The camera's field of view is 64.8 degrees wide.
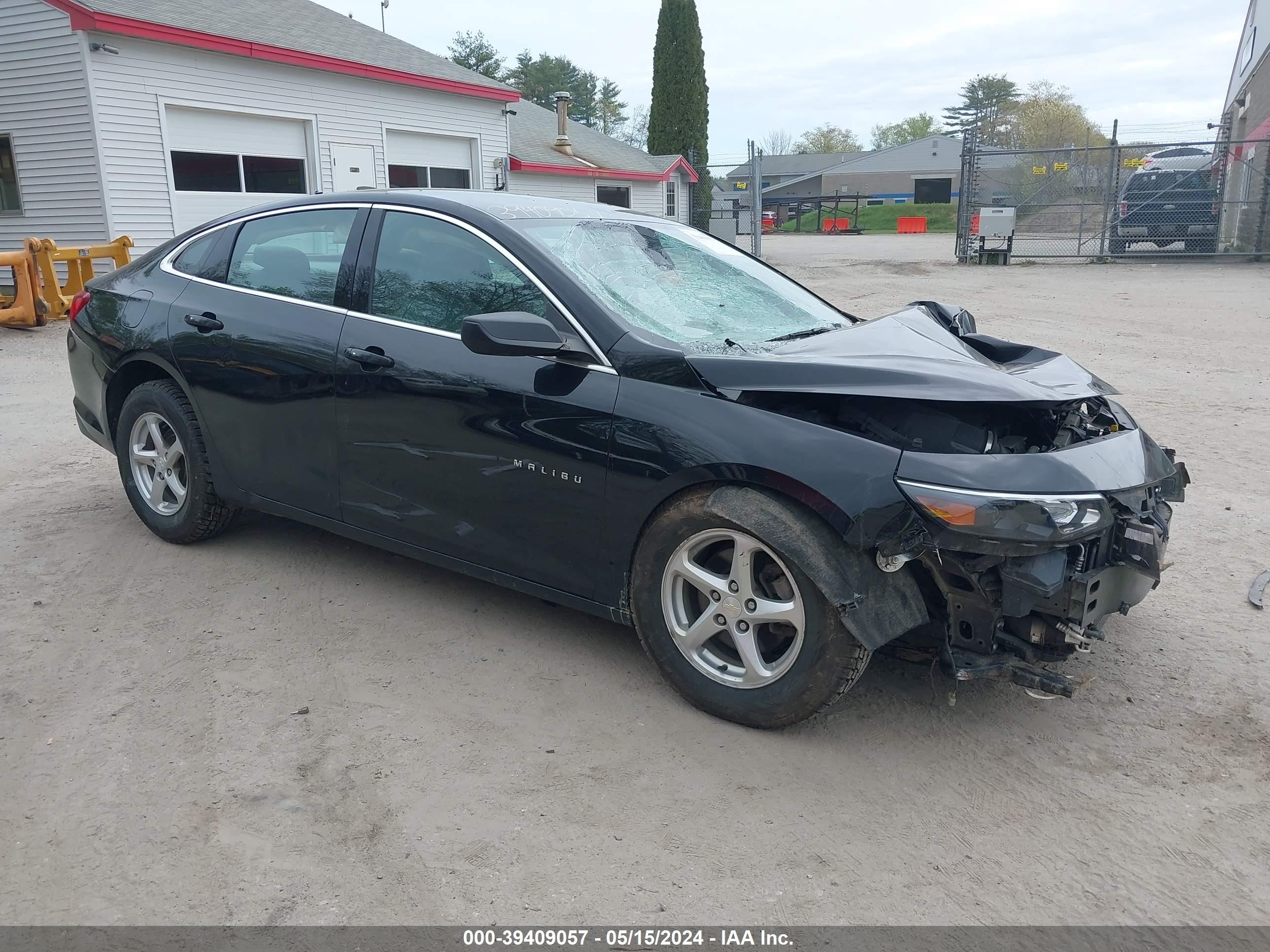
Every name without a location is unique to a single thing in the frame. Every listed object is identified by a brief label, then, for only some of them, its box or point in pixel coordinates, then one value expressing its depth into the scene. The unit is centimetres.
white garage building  1415
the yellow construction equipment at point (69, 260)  1323
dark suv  2106
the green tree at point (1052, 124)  6469
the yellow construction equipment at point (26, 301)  1273
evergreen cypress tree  3769
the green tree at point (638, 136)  9088
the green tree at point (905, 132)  11906
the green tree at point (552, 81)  7369
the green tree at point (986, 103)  10112
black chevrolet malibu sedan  293
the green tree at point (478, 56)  6775
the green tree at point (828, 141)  11362
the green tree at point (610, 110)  8419
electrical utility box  2164
